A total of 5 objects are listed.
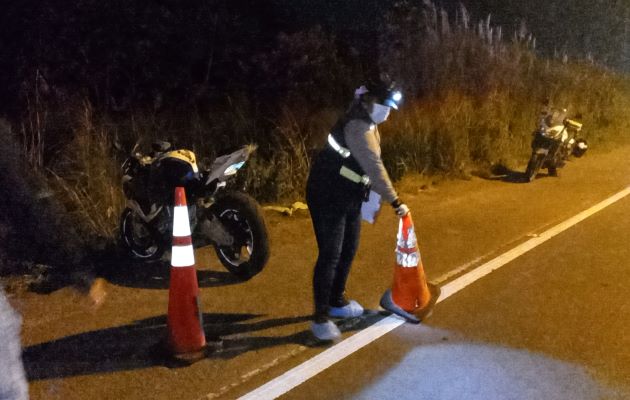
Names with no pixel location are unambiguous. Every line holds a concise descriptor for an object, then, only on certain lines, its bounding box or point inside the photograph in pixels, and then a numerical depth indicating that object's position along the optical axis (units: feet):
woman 15.65
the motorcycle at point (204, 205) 19.65
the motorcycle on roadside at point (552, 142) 36.85
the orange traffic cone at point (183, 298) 15.21
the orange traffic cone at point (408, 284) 17.44
